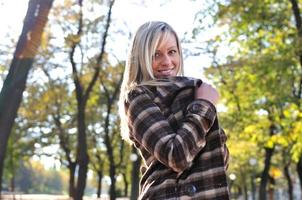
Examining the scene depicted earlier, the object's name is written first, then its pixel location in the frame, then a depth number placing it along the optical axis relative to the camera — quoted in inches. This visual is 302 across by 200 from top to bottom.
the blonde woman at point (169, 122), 88.4
